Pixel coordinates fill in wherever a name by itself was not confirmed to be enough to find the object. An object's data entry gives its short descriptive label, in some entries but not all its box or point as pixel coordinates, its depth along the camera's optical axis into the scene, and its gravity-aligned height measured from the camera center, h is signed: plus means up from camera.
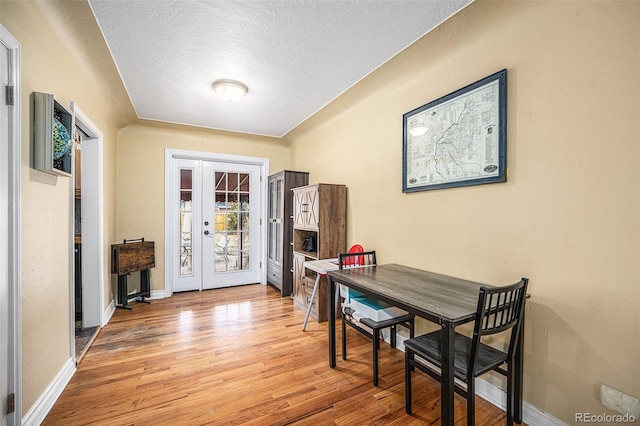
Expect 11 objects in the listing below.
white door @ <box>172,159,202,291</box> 4.22 -0.25
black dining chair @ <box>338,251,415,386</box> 2.01 -0.82
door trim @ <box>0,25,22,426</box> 1.39 -0.16
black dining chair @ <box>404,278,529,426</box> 1.36 -0.81
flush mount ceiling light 2.61 +1.17
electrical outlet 1.28 -0.89
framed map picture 1.81 +0.54
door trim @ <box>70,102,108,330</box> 2.90 -0.25
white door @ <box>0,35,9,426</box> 1.33 -0.16
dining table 1.33 -0.50
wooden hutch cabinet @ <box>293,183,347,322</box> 3.20 -0.20
